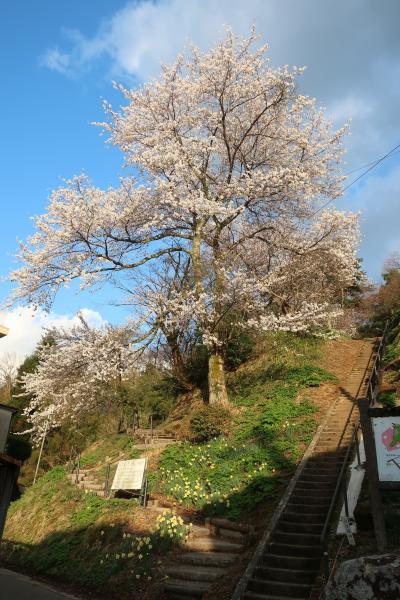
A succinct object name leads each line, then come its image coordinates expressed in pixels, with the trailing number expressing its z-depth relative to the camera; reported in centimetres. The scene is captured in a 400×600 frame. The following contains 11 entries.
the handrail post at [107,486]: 1436
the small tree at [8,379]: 4111
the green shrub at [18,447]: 2970
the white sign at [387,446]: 719
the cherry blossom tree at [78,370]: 1512
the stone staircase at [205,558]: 870
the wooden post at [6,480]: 929
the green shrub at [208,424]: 1499
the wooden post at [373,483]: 719
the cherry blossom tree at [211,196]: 1608
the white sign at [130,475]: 1316
